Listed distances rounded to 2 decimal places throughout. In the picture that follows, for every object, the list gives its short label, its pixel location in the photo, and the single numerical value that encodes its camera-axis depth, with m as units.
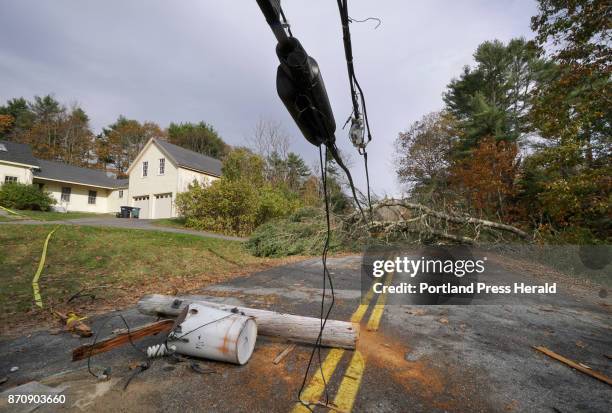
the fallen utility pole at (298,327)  2.85
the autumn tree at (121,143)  42.56
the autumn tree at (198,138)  46.44
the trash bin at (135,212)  24.94
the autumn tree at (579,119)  8.52
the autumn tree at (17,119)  37.44
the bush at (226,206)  16.23
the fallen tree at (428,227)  10.87
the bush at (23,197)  20.12
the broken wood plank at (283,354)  2.61
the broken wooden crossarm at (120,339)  2.32
